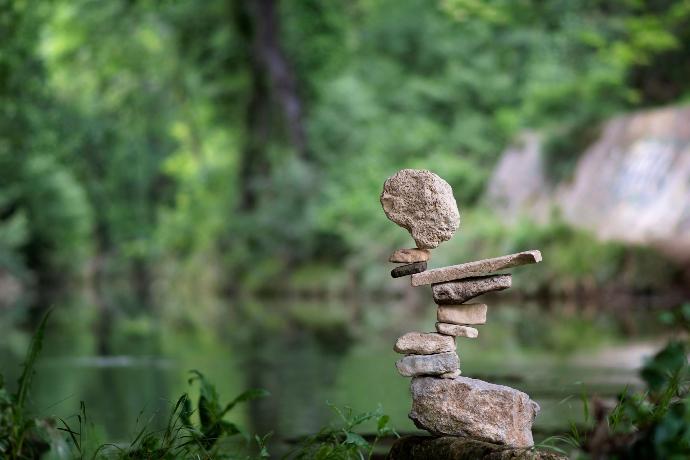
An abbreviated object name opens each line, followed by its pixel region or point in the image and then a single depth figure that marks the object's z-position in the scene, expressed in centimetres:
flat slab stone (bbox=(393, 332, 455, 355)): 533
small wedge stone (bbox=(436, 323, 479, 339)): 534
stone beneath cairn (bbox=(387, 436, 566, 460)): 464
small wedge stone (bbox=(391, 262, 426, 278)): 541
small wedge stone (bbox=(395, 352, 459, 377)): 527
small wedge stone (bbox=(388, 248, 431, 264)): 545
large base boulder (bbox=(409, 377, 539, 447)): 508
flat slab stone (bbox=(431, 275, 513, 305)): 517
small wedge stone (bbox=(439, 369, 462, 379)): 529
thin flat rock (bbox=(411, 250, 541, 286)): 485
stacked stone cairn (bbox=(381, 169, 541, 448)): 509
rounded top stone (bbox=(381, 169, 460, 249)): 529
